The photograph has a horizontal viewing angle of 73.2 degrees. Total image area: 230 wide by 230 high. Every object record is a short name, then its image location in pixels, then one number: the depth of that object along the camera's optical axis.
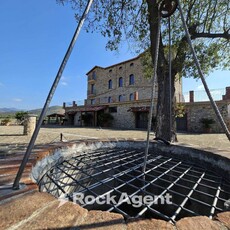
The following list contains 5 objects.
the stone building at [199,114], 14.34
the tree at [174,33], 4.93
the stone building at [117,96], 19.31
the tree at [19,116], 23.54
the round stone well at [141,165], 1.49
